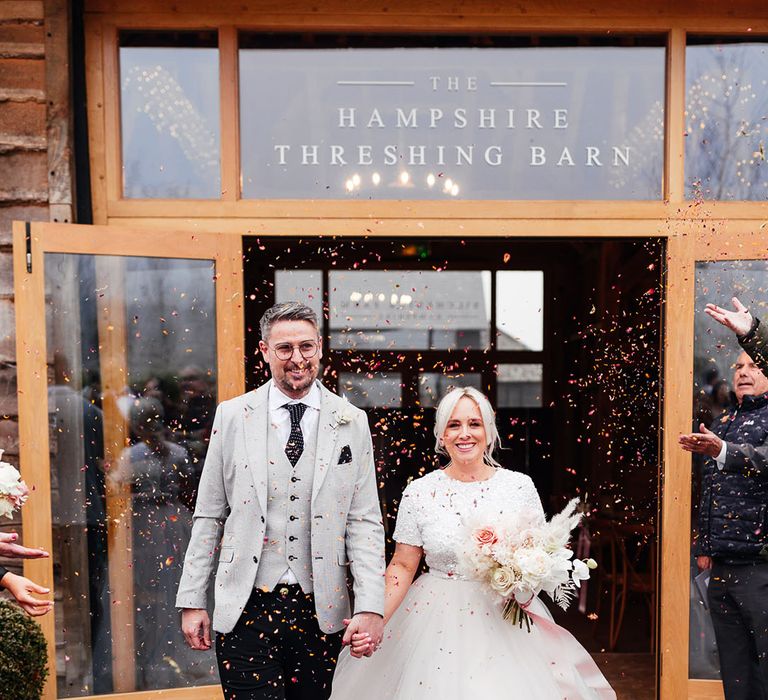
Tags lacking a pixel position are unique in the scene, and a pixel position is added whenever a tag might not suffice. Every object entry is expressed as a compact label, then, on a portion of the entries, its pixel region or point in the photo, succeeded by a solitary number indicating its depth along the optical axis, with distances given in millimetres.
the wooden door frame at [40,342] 3219
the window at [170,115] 3682
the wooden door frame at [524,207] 3617
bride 2646
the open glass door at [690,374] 3604
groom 2398
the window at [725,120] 3732
